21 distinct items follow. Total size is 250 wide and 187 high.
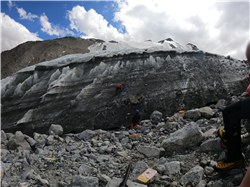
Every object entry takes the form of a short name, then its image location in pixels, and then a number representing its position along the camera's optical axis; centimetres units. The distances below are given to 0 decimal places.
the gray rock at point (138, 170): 353
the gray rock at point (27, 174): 437
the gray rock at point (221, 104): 858
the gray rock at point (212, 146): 356
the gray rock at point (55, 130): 868
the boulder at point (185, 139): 436
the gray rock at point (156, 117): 884
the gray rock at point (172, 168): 337
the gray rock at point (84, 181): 359
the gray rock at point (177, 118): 736
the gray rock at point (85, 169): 427
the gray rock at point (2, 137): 812
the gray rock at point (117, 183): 313
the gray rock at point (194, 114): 736
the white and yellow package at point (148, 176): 321
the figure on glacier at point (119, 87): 1038
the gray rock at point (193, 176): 286
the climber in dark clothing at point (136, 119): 916
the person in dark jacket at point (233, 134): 214
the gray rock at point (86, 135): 769
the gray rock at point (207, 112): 700
